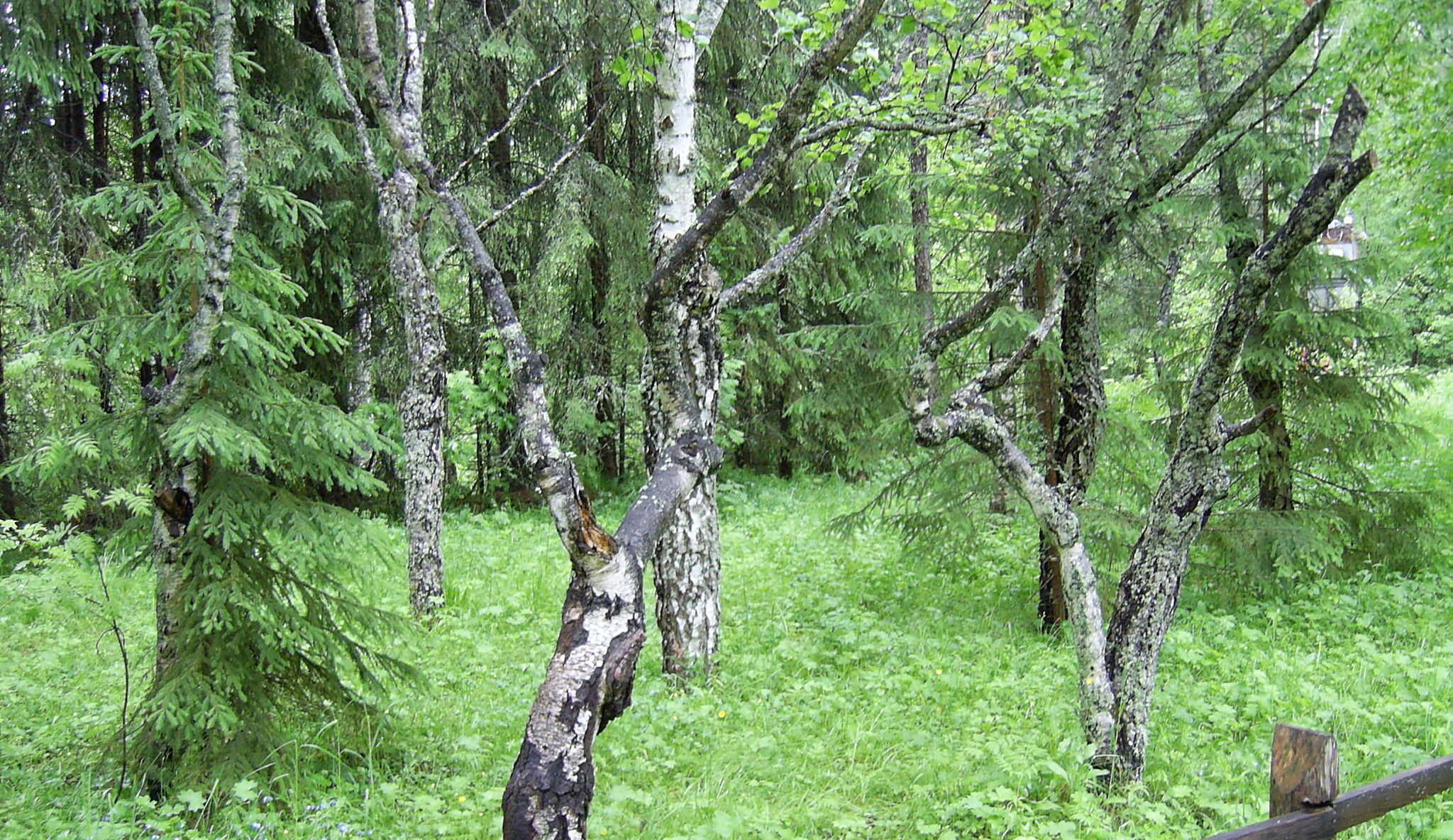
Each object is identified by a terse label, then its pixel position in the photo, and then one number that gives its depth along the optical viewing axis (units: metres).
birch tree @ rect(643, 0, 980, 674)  5.42
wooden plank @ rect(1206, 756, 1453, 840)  3.43
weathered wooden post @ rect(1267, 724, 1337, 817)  3.47
